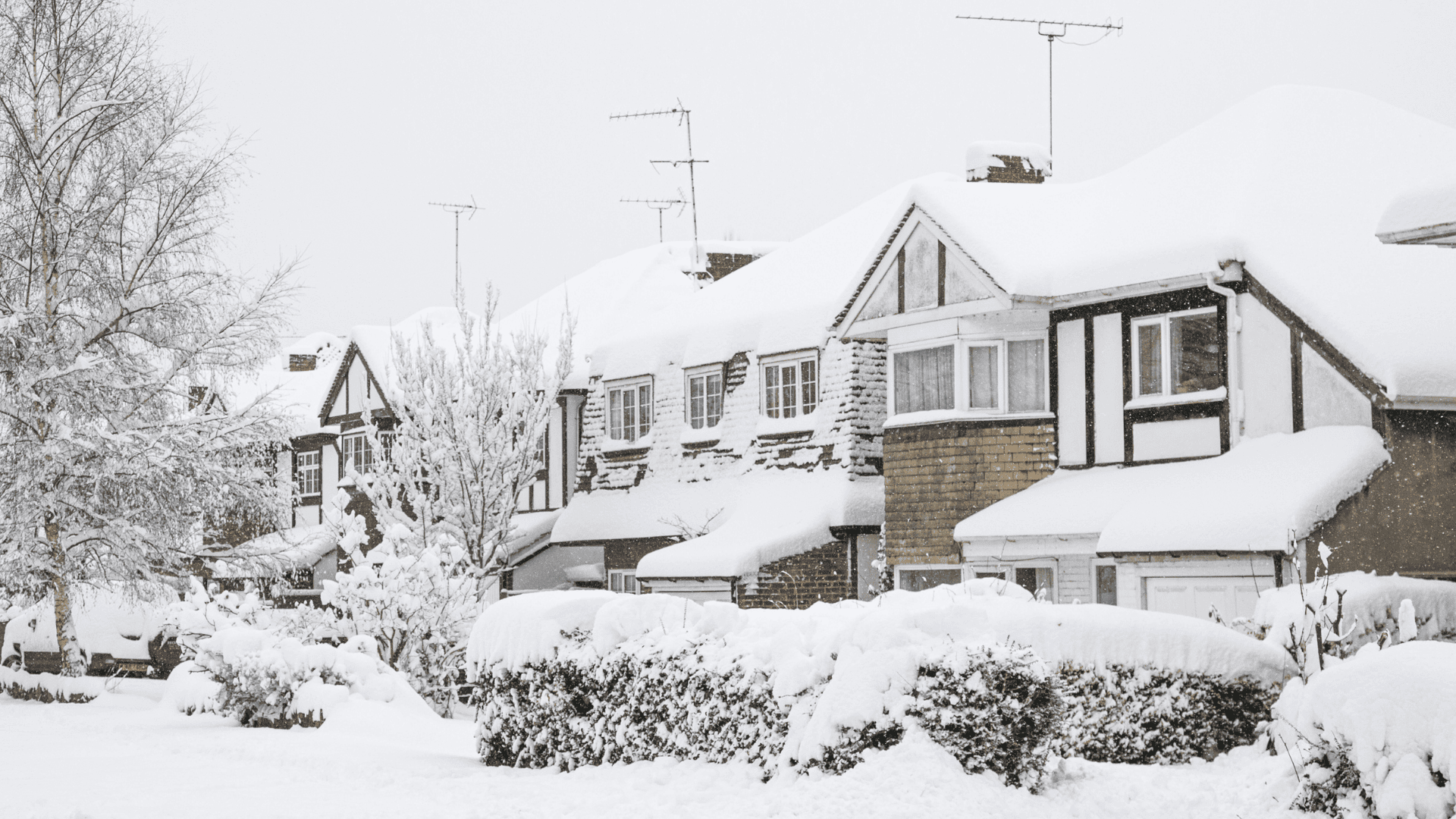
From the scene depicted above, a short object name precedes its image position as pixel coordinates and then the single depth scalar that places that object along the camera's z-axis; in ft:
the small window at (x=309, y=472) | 132.46
